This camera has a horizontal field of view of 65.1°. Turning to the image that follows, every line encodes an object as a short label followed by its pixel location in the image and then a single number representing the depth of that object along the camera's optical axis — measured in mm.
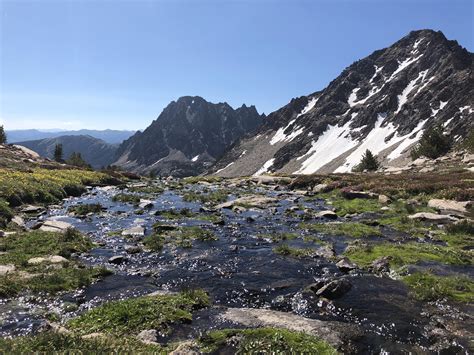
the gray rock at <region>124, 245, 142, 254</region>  19978
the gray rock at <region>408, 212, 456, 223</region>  26875
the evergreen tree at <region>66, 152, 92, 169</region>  117094
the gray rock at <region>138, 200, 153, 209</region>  36000
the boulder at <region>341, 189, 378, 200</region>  39250
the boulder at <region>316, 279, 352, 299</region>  14227
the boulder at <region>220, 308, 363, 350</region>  11117
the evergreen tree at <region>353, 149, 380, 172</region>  90625
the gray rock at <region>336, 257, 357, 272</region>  17325
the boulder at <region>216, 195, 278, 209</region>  36156
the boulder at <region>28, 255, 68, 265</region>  17248
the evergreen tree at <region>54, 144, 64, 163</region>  119162
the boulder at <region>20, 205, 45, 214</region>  29862
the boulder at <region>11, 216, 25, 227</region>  24709
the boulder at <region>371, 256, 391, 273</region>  17219
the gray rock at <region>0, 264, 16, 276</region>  15672
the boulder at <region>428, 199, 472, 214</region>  30756
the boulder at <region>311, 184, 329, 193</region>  47522
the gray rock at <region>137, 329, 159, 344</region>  10398
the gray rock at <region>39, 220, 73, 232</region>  23562
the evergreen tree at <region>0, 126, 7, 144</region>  102512
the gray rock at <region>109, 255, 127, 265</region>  18297
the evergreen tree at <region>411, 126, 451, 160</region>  83312
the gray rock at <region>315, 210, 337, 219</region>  30578
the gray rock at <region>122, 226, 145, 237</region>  23750
